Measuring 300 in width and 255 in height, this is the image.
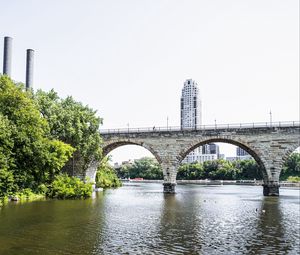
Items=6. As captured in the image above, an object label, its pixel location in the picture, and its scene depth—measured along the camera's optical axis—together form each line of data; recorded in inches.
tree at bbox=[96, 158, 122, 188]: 2608.3
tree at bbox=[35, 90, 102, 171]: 1766.7
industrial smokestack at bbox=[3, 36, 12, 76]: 2368.4
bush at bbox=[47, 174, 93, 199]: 1596.9
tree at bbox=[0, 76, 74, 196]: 1162.0
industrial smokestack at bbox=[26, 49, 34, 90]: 2512.3
